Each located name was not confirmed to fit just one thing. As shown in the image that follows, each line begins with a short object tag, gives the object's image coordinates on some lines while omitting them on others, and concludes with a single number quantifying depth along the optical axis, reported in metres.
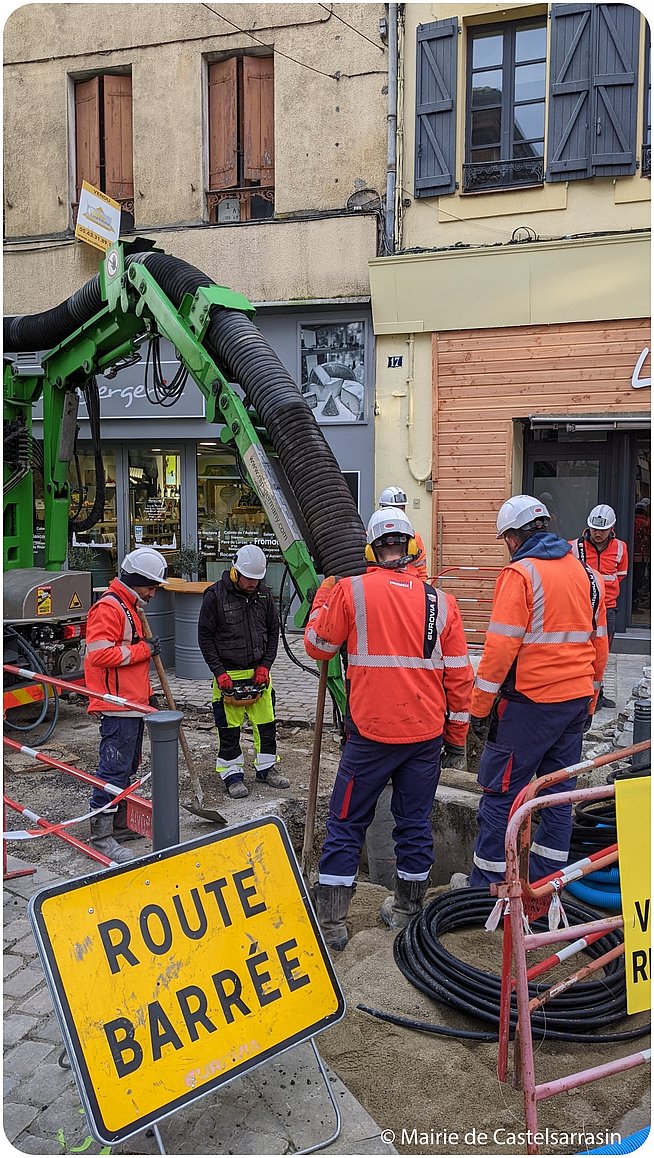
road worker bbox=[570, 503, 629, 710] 8.55
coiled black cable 3.57
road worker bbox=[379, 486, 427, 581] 6.95
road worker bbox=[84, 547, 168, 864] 5.24
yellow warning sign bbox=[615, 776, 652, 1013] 2.85
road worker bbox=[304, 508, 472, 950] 4.27
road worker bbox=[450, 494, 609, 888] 4.55
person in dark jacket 6.48
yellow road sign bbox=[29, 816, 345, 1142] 2.66
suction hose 5.32
